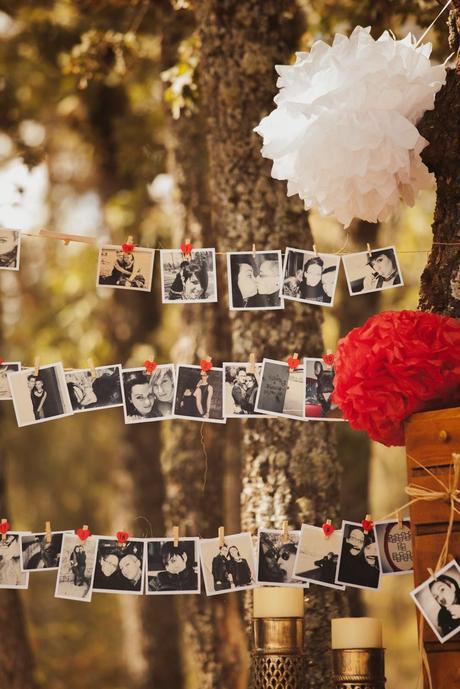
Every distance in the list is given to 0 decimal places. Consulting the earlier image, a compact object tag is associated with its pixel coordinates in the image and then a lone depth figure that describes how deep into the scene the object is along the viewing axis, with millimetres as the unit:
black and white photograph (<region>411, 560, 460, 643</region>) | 2268
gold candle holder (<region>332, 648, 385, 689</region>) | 2520
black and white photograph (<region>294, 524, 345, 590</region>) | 2990
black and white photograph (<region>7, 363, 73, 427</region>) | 3051
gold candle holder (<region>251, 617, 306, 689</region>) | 2537
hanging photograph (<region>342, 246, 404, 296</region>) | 3035
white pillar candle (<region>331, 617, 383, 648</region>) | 2541
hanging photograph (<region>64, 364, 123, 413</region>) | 3078
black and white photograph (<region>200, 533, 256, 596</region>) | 3004
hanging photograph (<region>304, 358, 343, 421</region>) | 3066
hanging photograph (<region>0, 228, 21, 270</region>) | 3094
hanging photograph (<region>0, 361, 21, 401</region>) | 3082
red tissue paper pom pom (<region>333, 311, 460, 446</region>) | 2426
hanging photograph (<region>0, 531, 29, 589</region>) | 3057
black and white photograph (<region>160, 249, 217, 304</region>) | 3092
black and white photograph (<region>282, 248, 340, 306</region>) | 3072
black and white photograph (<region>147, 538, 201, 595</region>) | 3029
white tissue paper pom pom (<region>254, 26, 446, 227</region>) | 2510
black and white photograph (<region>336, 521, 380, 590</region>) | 2979
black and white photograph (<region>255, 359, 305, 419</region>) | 3066
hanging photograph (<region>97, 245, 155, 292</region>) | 3100
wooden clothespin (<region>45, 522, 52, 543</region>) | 3053
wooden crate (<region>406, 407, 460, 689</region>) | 2293
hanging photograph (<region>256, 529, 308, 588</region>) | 3006
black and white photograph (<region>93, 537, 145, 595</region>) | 3021
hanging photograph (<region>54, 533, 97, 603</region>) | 3020
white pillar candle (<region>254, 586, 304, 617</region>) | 2568
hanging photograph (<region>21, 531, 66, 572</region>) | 3051
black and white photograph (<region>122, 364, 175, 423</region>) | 3088
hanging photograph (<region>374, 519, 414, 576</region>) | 2977
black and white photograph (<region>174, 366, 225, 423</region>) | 3074
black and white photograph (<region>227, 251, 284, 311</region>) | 3105
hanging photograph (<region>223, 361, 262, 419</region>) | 3080
